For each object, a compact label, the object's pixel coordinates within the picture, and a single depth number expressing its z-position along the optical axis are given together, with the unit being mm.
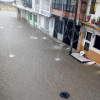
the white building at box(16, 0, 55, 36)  19691
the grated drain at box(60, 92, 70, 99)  7782
